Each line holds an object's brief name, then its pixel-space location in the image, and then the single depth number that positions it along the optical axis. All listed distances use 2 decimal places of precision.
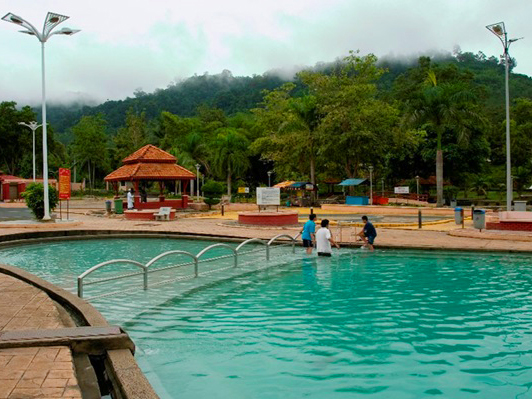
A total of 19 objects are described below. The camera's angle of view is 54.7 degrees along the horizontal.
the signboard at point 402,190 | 41.72
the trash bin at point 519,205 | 24.31
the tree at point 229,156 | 53.78
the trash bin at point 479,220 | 19.50
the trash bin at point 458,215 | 23.26
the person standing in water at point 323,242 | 14.05
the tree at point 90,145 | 71.19
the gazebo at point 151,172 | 34.00
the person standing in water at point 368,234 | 15.52
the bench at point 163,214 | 29.39
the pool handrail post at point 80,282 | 8.18
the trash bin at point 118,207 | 33.75
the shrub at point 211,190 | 38.59
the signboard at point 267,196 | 23.91
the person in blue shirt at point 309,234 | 15.12
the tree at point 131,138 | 77.31
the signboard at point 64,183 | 25.58
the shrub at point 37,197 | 26.12
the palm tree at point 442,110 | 36.84
